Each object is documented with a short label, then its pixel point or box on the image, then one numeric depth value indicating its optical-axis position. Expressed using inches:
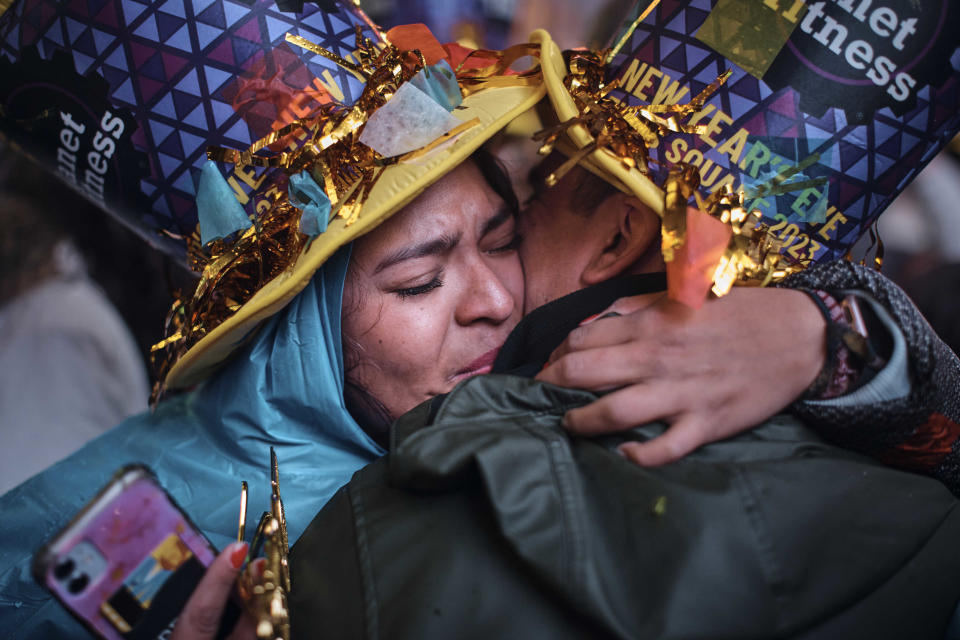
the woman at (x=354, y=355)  48.7
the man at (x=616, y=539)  31.4
